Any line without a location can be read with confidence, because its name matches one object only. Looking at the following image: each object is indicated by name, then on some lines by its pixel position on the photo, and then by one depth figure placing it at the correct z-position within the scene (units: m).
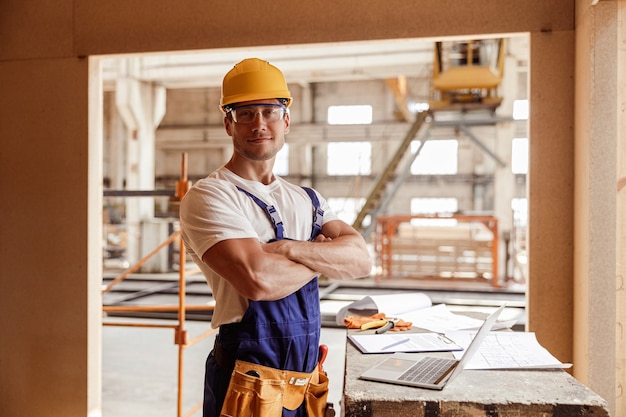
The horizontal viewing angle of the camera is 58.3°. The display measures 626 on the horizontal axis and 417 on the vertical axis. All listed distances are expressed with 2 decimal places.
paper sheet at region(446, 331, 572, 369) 2.02
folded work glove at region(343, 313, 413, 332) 2.66
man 2.12
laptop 1.82
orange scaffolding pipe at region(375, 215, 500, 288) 12.22
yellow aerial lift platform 12.19
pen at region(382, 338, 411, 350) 2.32
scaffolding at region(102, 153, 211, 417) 4.72
